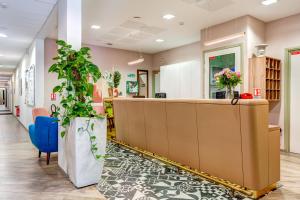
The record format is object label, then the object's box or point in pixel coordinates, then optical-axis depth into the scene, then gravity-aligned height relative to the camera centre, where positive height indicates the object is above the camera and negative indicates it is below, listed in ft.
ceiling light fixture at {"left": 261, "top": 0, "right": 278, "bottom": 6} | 13.79 +6.55
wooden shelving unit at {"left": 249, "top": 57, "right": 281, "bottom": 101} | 15.29 +1.65
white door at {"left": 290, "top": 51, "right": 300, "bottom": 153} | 15.75 -0.53
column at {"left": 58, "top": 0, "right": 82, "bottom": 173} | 10.87 +3.96
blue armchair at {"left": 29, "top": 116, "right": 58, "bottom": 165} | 12.40 -2.16
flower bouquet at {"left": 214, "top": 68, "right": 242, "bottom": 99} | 10.52 +0.93
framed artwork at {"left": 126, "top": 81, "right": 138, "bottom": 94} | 28.22 +1.50
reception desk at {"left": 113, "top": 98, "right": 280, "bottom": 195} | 8.12 -1.93
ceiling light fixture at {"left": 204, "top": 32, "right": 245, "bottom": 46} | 14.89 +4.56
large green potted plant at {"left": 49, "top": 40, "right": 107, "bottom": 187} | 9.46 -1.05
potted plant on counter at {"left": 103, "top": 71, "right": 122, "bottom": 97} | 21.31 +1.56
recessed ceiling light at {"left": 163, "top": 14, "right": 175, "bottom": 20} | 16.22 +6.61
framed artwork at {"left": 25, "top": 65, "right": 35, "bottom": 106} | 21.69 +1.39
